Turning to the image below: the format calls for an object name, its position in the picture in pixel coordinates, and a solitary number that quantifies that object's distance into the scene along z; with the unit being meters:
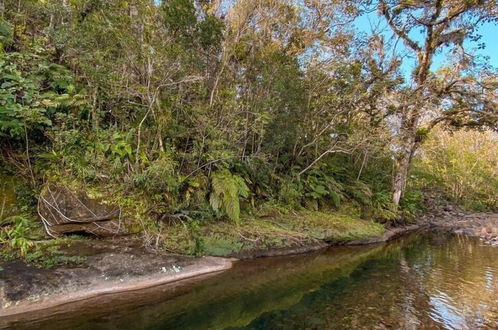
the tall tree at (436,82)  14.51
